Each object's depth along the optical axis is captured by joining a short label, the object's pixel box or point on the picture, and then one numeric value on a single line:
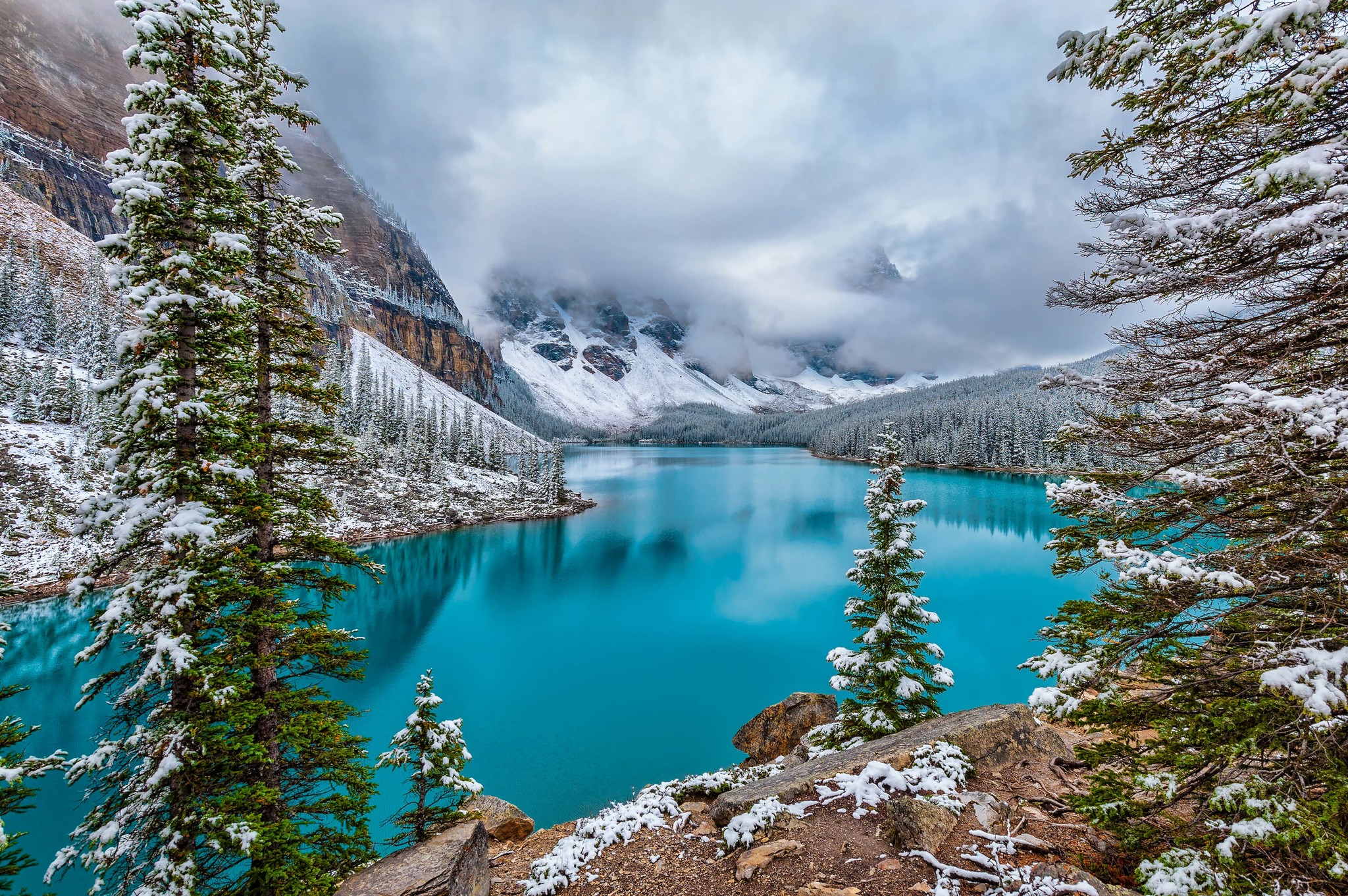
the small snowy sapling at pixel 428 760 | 7.50
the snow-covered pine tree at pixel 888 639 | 10.36
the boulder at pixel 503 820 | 10.02
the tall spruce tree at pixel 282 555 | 5.98
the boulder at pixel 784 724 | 14.27
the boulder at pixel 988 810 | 5.54
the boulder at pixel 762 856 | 5.71
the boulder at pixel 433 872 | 5.75
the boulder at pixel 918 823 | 5.39
